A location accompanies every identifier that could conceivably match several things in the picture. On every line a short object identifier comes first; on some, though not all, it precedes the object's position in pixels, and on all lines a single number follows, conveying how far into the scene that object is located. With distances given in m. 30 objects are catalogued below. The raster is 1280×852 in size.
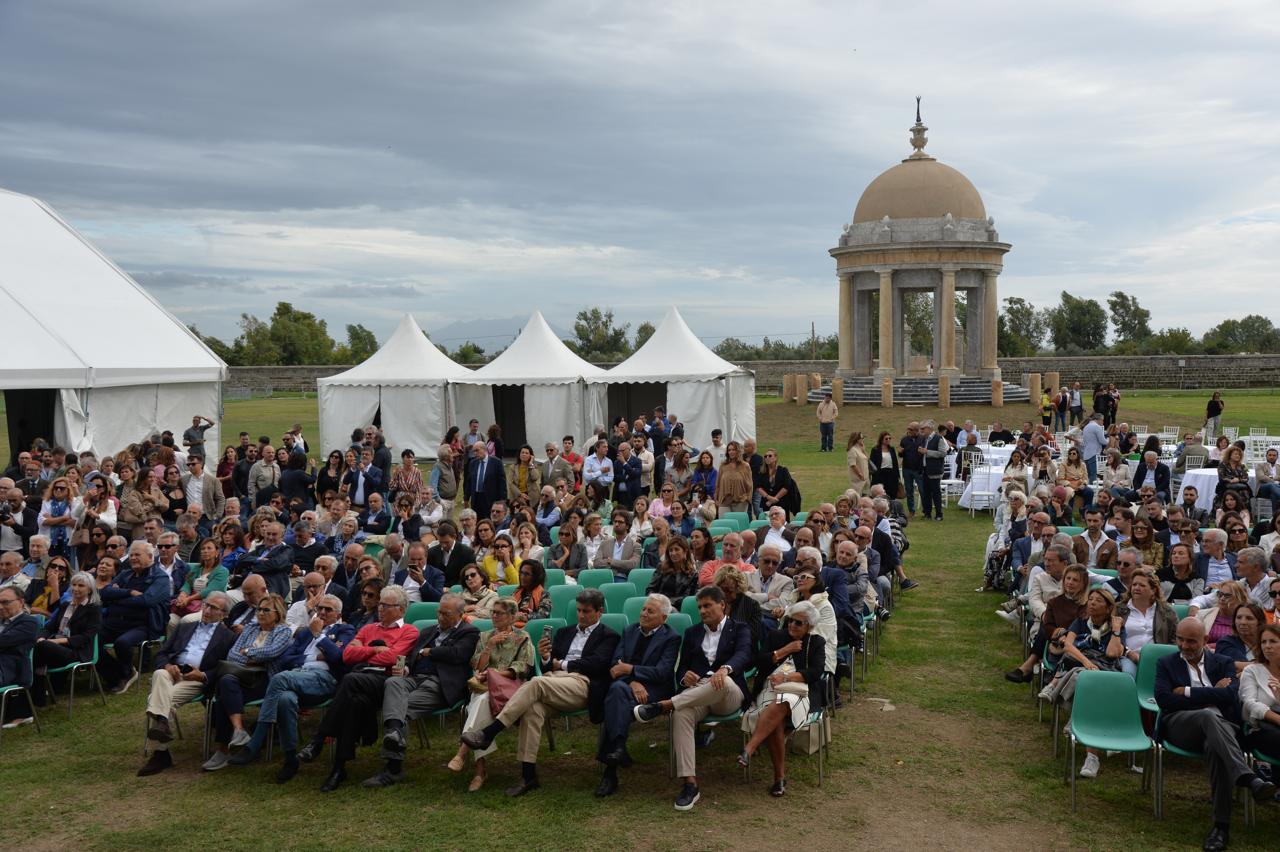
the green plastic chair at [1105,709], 6.23
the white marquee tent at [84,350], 16.14
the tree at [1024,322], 75.69
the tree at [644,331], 71.72
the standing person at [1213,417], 23.58
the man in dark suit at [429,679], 6.62
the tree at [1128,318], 73.06
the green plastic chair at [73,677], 8.00
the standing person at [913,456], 16.33
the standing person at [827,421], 25.55
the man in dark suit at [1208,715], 5.56
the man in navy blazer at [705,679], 6.24
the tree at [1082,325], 72.50
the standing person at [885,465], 15.23
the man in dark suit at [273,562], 9.05
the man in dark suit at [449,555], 9.31
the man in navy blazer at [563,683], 6.52
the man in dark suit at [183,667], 6.89
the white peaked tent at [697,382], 22.59
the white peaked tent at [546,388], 22.47
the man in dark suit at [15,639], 7.41
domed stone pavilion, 33.78
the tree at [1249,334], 62.22
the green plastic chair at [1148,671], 6.54
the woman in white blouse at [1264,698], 5.73
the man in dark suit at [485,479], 14.02
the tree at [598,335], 69.69
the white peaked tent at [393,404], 23.25
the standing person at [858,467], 14.95
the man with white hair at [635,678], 6.39
